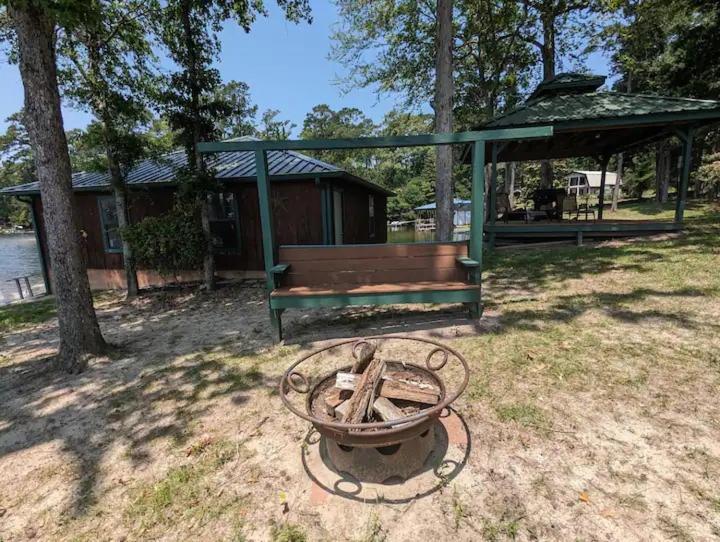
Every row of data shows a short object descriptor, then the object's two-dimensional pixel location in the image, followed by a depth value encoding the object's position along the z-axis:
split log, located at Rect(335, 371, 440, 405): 2.12
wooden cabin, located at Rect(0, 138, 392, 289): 8.34
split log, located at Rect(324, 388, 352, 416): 2.12
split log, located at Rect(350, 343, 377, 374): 2.31
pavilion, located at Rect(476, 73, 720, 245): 7.38
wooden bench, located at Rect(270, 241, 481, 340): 4.51
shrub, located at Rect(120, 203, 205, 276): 7.56
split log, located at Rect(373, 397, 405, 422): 1.90
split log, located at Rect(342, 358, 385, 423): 1.93
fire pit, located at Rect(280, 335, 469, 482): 1.78
